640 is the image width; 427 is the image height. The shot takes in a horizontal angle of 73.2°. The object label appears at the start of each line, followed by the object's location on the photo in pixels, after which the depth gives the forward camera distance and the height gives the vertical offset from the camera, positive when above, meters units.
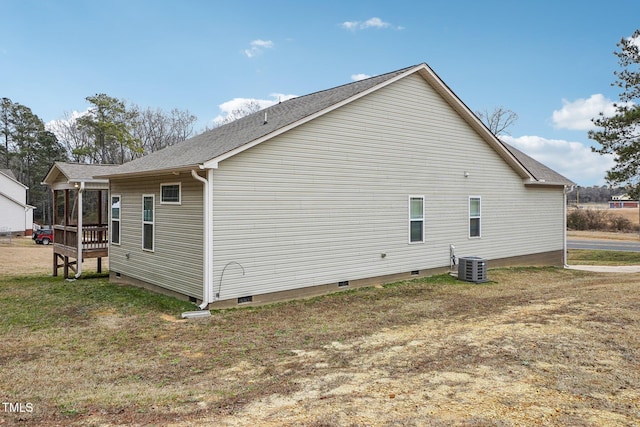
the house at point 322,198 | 9.06 +0.40
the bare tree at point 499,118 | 39.72 +8.88
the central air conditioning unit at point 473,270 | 12.21 -1.60
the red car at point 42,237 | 32.28 -1.78
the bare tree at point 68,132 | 48.28 +9.22
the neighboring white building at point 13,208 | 37.94 +0.50
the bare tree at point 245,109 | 44.62 +10.85
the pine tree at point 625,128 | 20.70 +4.18
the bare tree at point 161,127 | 43.94 +8.97
